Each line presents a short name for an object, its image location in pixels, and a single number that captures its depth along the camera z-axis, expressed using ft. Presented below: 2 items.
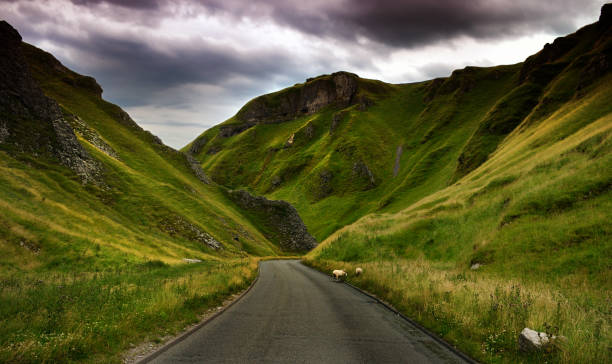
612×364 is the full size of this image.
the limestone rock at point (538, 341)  26.14
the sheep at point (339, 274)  87.07
